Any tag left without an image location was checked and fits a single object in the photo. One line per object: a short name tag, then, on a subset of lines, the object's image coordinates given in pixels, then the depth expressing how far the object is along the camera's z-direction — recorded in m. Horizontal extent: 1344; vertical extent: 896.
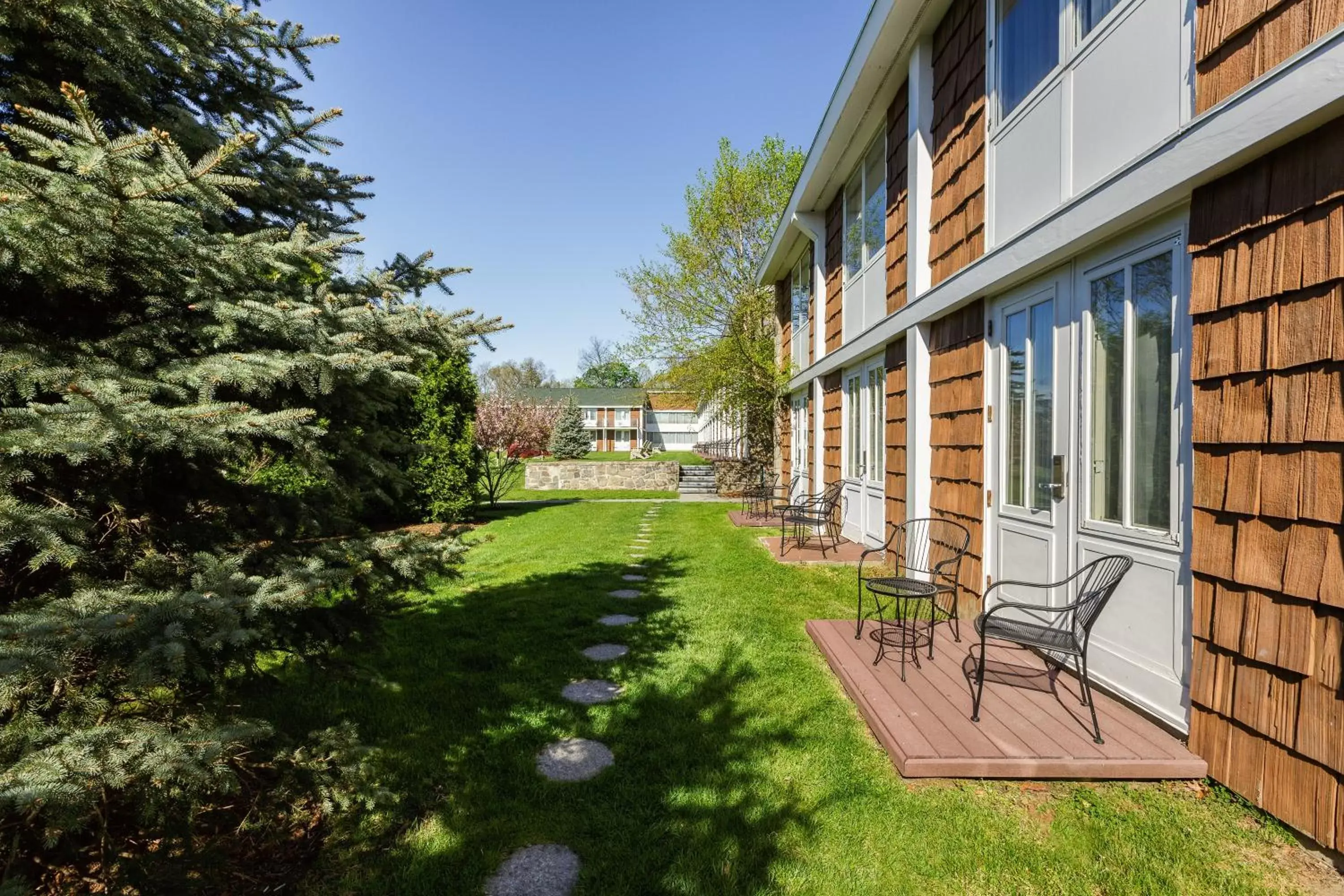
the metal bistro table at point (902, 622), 3.58
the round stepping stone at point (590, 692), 3.57
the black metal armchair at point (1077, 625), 2.73
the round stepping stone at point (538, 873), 2.04
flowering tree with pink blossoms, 15.20
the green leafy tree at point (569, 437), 39.97
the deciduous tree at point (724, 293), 16.33
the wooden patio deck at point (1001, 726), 2.60
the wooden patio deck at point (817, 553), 7.19
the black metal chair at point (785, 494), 12.17
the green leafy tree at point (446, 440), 10.81
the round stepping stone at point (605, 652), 4.25
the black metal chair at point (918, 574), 3.68
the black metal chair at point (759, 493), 12.00
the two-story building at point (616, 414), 48.66
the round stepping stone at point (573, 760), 2.77
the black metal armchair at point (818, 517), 7.73
